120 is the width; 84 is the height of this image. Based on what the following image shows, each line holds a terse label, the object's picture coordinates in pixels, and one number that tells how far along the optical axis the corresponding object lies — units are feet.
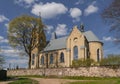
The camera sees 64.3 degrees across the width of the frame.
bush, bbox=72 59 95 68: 62.73
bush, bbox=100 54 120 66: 50.46
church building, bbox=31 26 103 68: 76.66
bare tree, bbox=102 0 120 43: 39.06
